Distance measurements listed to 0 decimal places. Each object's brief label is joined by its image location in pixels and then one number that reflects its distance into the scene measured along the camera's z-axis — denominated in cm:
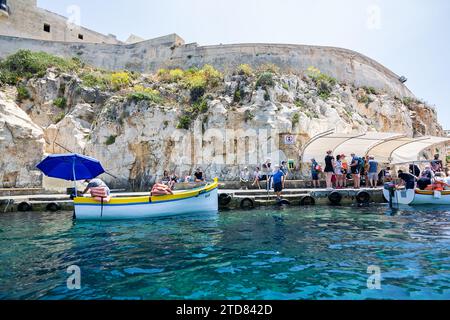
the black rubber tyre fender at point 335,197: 1328
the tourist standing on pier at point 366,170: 1509
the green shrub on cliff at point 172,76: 2514
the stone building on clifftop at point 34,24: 3133
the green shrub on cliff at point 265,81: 2027
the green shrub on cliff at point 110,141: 2053
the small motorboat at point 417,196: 1222
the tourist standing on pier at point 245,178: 1647
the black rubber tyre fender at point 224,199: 1295
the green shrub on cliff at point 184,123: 2039
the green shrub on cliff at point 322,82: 2367
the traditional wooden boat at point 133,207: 1012
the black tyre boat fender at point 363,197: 1338
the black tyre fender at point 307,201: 1326
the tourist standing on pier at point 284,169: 1537
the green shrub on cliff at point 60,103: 2325
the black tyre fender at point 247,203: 1289
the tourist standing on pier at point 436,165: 1455
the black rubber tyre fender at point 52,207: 1330
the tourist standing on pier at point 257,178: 1597
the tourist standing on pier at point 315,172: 1528
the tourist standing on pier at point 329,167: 1360
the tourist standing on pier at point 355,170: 1409
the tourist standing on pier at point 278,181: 1273
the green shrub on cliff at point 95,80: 2403
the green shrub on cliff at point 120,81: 2445
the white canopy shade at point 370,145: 1574
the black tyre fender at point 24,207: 1328
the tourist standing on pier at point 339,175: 1441
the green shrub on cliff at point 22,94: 2302
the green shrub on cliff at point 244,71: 2198
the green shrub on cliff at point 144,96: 2109
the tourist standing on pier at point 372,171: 1462
